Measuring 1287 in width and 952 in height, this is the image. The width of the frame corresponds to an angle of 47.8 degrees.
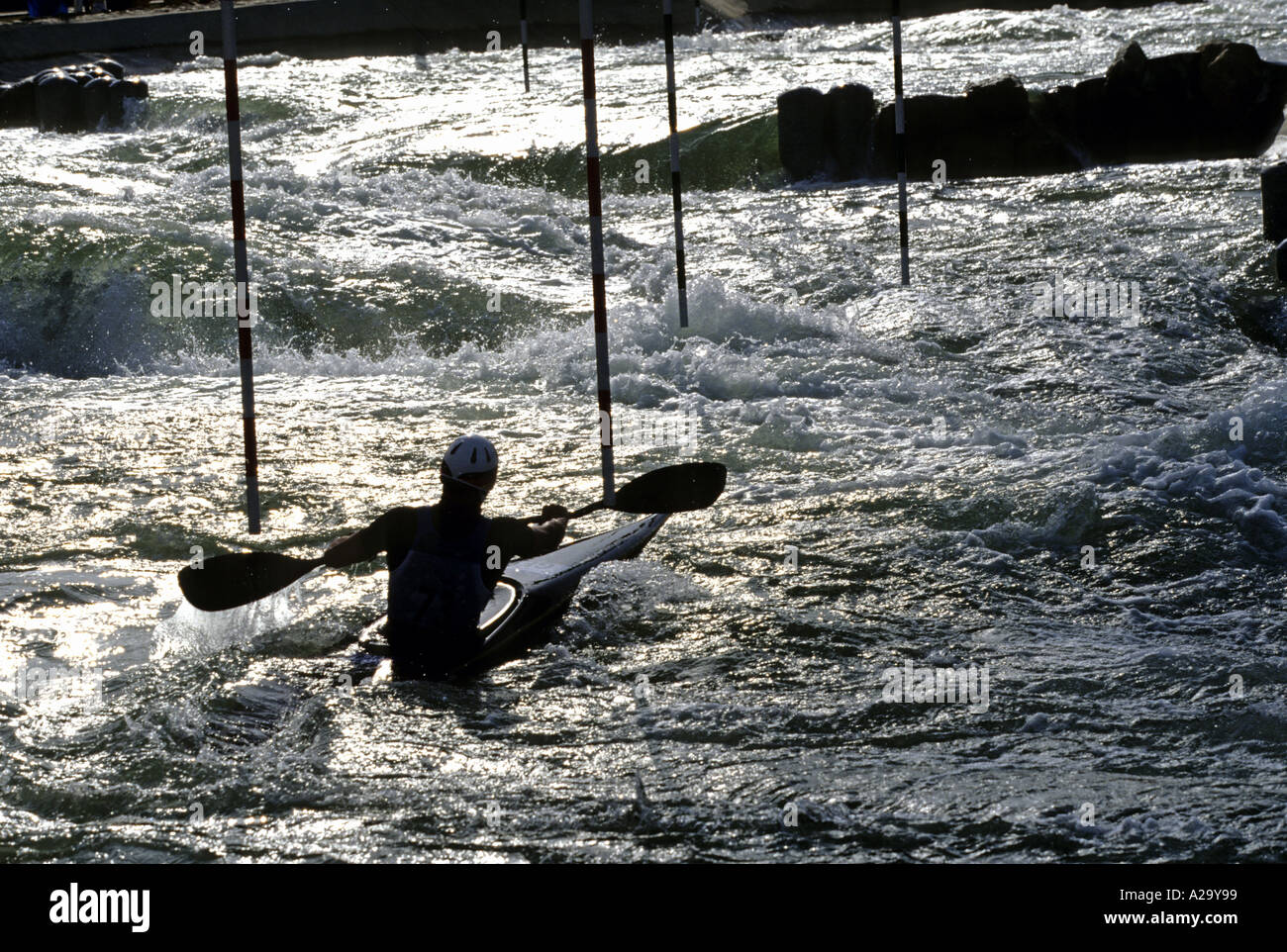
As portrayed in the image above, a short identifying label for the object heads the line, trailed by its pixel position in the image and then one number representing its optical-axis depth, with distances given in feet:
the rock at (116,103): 52.80
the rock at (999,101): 41.29
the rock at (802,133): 42.60
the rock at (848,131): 42.47
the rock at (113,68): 55.93
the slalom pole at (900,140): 30.25
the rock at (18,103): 53.21
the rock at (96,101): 52.29
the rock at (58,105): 51.90
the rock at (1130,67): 41.65
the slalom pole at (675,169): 27.20
